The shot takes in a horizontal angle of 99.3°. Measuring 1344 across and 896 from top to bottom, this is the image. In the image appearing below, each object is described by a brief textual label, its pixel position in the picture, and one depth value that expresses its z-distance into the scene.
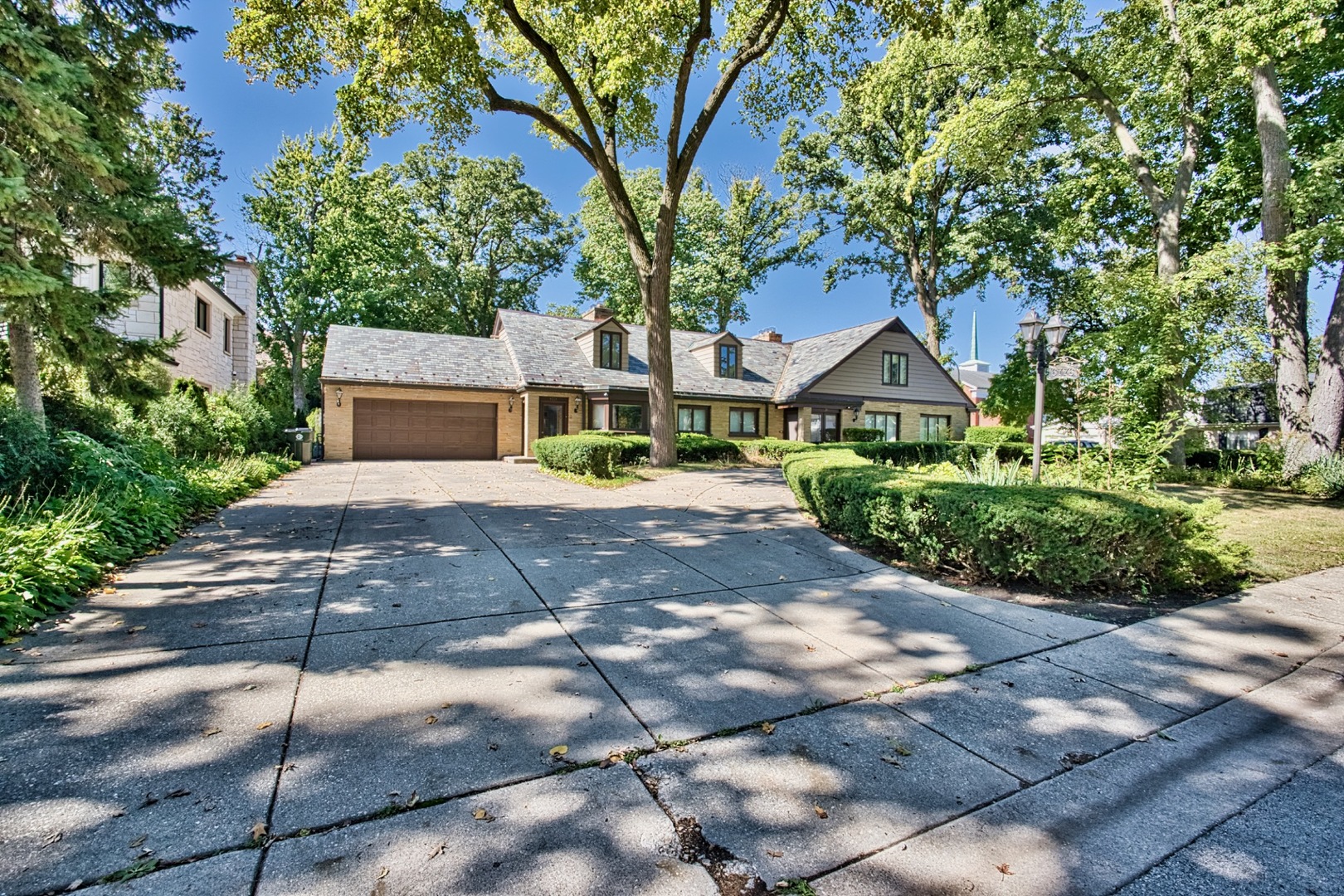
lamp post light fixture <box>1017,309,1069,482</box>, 8.55
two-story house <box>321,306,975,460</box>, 19.48
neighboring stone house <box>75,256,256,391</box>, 15.30
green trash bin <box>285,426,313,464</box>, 17.77
